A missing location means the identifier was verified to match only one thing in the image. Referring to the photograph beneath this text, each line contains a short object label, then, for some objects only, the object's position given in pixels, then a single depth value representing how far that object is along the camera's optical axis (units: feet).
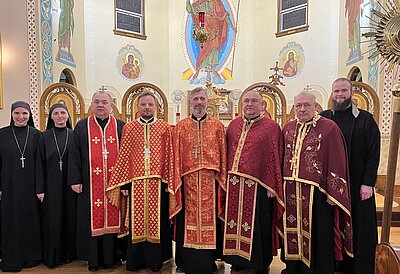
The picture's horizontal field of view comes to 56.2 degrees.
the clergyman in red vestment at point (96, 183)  13.05
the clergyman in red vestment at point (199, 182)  12.38
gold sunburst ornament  9.13
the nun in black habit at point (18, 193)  13.20
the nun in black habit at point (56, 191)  13.47
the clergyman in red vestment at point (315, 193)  11.08
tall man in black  11.44
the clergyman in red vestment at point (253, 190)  11.98
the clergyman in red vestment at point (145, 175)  12.71
